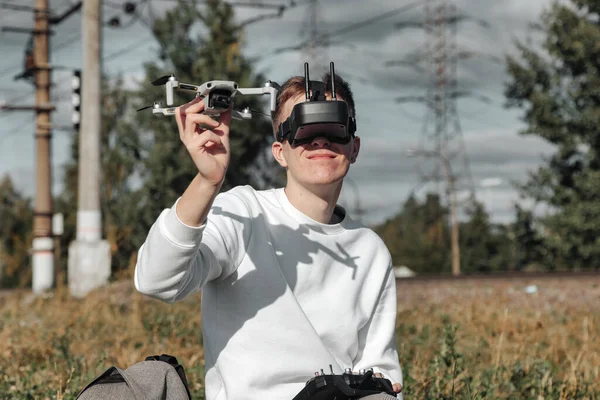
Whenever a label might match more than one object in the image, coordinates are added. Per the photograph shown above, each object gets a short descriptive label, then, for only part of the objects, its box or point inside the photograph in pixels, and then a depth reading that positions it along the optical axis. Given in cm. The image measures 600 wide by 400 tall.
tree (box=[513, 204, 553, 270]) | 2352
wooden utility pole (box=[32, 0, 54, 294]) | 1562
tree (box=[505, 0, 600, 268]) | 2192
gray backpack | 236
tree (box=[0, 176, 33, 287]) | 4562
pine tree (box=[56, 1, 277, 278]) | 2325
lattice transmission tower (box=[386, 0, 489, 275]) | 3750
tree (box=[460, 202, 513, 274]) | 4228
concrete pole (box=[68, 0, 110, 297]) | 1177
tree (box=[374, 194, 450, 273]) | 4253
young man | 255
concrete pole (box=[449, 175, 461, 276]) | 3428
